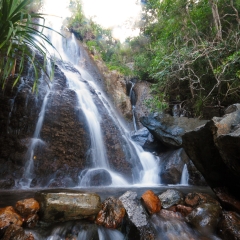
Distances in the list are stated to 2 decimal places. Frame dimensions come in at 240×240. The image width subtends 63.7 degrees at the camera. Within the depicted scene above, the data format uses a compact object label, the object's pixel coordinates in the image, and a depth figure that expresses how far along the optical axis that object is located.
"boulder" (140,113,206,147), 7.20
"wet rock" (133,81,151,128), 12.16
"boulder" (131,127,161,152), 8.34
